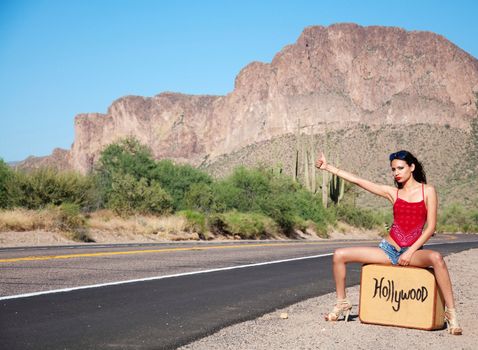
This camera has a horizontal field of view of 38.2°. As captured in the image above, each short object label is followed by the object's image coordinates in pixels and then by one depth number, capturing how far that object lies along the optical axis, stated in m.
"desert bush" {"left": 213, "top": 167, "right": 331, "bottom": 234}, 42.12
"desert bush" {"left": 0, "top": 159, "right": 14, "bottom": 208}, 28.45
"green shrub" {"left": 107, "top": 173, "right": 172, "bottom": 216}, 34.16
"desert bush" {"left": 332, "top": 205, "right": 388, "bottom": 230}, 60.11
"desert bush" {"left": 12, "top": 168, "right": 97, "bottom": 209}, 28.62
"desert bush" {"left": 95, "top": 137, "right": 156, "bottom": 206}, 45.53
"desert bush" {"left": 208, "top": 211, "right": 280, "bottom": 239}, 35.19
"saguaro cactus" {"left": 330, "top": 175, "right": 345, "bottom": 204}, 59.25
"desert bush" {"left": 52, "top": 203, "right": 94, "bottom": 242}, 25.09
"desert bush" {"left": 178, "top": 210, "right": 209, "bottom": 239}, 32.90
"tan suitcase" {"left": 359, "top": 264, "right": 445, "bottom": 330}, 7.04
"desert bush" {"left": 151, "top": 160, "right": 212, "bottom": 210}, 41.41
